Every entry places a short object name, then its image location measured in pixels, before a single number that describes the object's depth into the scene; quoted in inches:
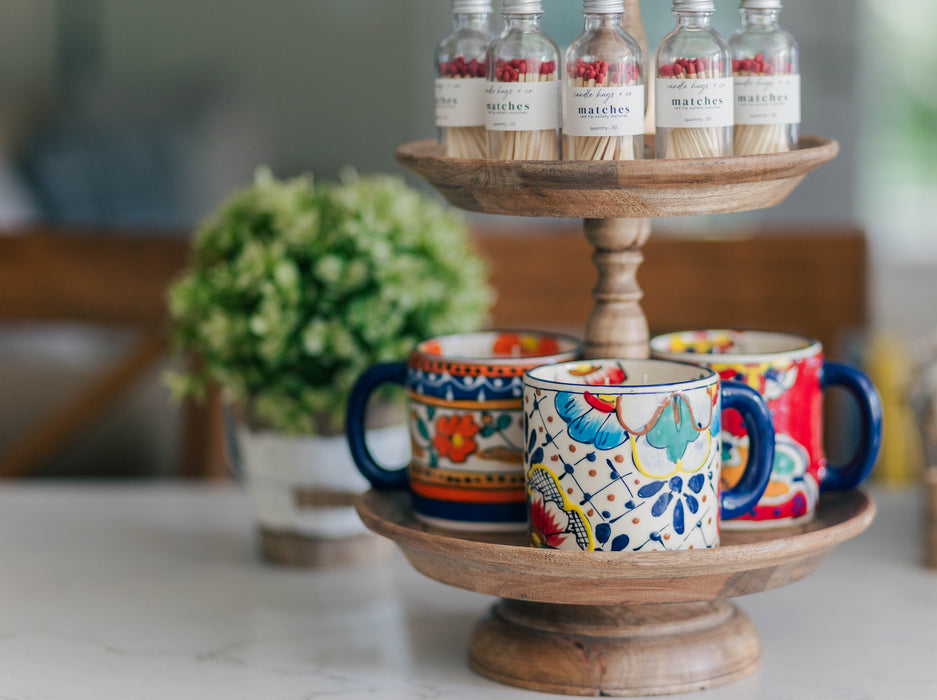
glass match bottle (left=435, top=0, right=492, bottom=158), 46.8
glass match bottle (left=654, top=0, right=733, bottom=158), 44.9
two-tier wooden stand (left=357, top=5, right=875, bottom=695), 44.3
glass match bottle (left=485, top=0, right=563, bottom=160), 45.3
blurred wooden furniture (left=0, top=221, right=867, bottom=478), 83.4
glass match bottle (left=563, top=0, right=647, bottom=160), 44.6
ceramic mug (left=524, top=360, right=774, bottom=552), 44.1
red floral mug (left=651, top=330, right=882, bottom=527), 47.3
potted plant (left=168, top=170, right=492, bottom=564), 54.2
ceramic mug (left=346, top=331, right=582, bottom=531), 47.1
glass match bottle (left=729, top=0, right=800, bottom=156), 46.3
